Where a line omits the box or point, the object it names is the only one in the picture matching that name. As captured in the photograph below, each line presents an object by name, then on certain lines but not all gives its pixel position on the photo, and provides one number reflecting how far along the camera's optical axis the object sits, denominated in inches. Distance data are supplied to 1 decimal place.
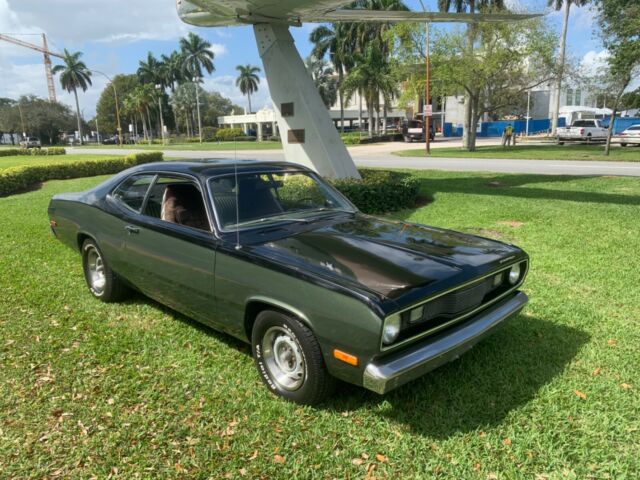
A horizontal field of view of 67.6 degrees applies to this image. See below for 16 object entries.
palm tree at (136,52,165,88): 3181.6
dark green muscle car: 106.4
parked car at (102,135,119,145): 3143.5
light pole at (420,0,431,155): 1036.8
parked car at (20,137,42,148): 2239.2
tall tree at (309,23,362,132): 1946.4
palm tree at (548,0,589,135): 1932.9
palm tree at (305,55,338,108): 2202.5
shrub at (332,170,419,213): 372.5
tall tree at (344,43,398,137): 1811.0
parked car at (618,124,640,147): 1151.0
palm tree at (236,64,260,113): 3128.9
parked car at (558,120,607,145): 1339.8
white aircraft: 403.2
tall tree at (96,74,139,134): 3663.9
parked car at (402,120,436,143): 1807.3
